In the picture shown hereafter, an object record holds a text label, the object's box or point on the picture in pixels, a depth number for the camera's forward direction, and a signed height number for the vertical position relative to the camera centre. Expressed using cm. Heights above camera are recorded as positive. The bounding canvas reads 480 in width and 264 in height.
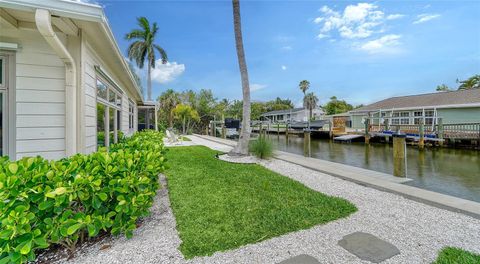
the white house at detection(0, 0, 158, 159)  280 +81
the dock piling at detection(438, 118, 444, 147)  1549 -6
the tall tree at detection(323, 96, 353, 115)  4875 +557
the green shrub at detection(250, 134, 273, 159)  868 -69
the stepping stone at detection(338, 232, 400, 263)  241 -133
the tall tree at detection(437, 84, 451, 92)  4032 +798
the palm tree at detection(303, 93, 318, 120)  5216 +720
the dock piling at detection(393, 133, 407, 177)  586 -66
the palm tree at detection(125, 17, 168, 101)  2612 +1037
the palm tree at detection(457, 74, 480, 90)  3300 +739
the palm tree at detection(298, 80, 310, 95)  5603 +1142
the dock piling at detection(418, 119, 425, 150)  1565 -42
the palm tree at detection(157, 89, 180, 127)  3130 +411
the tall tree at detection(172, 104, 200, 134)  2645 +198
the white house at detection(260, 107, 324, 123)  4605 +374
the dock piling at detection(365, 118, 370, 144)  1935 +2
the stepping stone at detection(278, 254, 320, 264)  230 -134
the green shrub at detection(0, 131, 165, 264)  195 -68
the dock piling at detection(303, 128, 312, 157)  1015 -54
